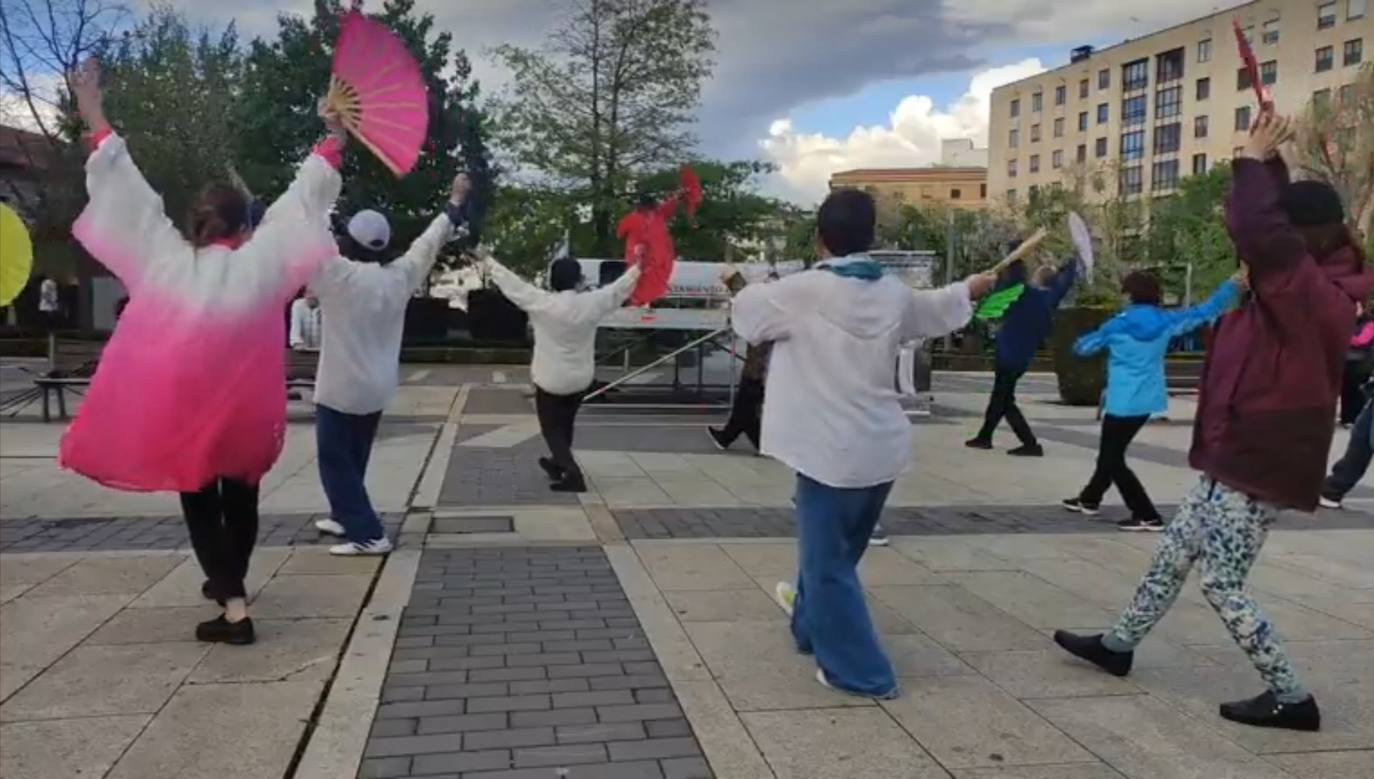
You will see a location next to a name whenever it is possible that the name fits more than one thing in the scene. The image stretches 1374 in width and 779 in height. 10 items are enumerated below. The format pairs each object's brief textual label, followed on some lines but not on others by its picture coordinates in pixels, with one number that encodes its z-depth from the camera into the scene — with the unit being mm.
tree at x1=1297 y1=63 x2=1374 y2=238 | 36312
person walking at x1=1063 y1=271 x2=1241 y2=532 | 7977
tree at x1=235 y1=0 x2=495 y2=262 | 29516
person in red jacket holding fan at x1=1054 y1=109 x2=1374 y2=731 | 3949
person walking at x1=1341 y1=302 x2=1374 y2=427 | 13883
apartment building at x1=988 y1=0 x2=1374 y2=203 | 68500
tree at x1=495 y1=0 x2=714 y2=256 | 29469
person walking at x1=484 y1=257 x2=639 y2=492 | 8531
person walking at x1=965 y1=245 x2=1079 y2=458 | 11391
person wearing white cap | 6230
